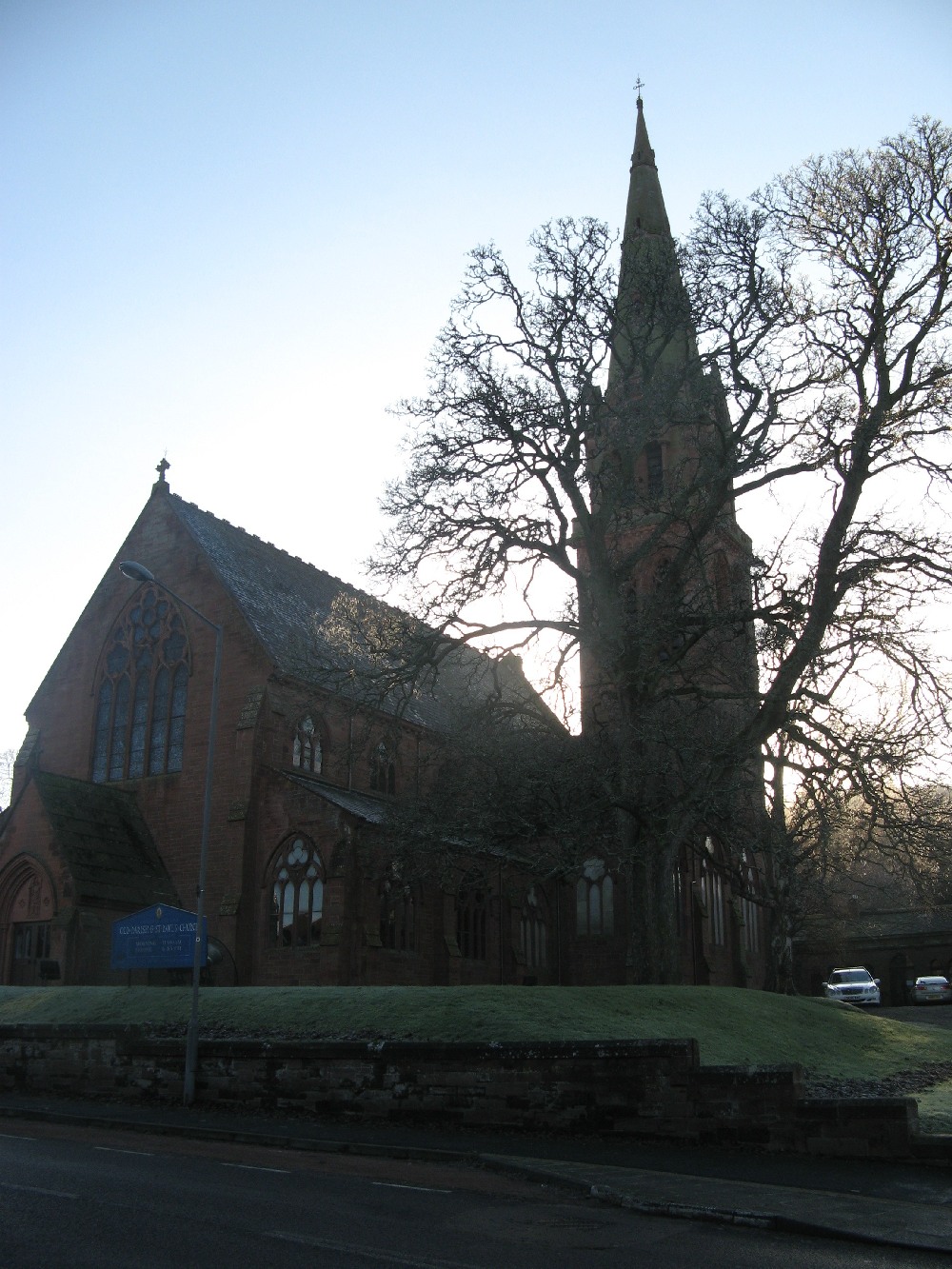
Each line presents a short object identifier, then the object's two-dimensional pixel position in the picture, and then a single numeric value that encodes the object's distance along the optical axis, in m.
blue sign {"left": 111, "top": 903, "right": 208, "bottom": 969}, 21.17
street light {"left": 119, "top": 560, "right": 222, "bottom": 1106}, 18.77
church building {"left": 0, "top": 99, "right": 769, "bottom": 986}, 28.95
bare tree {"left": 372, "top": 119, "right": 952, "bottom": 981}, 22.83
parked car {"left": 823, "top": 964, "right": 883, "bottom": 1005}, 46.56
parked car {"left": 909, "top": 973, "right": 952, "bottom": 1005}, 48.31
